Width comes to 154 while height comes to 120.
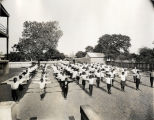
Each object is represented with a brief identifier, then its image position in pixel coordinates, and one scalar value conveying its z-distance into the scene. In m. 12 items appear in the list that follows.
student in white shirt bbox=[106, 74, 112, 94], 13.09
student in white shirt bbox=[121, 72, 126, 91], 14.00
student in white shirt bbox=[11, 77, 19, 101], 11.05
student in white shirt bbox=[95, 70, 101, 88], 16.03
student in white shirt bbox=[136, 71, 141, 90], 14.38
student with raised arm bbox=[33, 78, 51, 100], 12.63
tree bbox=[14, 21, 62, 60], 31.59
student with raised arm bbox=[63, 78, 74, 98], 12.04
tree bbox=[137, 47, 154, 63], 44.34
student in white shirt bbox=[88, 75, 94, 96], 12.83
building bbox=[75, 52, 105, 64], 63.97
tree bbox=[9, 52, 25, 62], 52.97
